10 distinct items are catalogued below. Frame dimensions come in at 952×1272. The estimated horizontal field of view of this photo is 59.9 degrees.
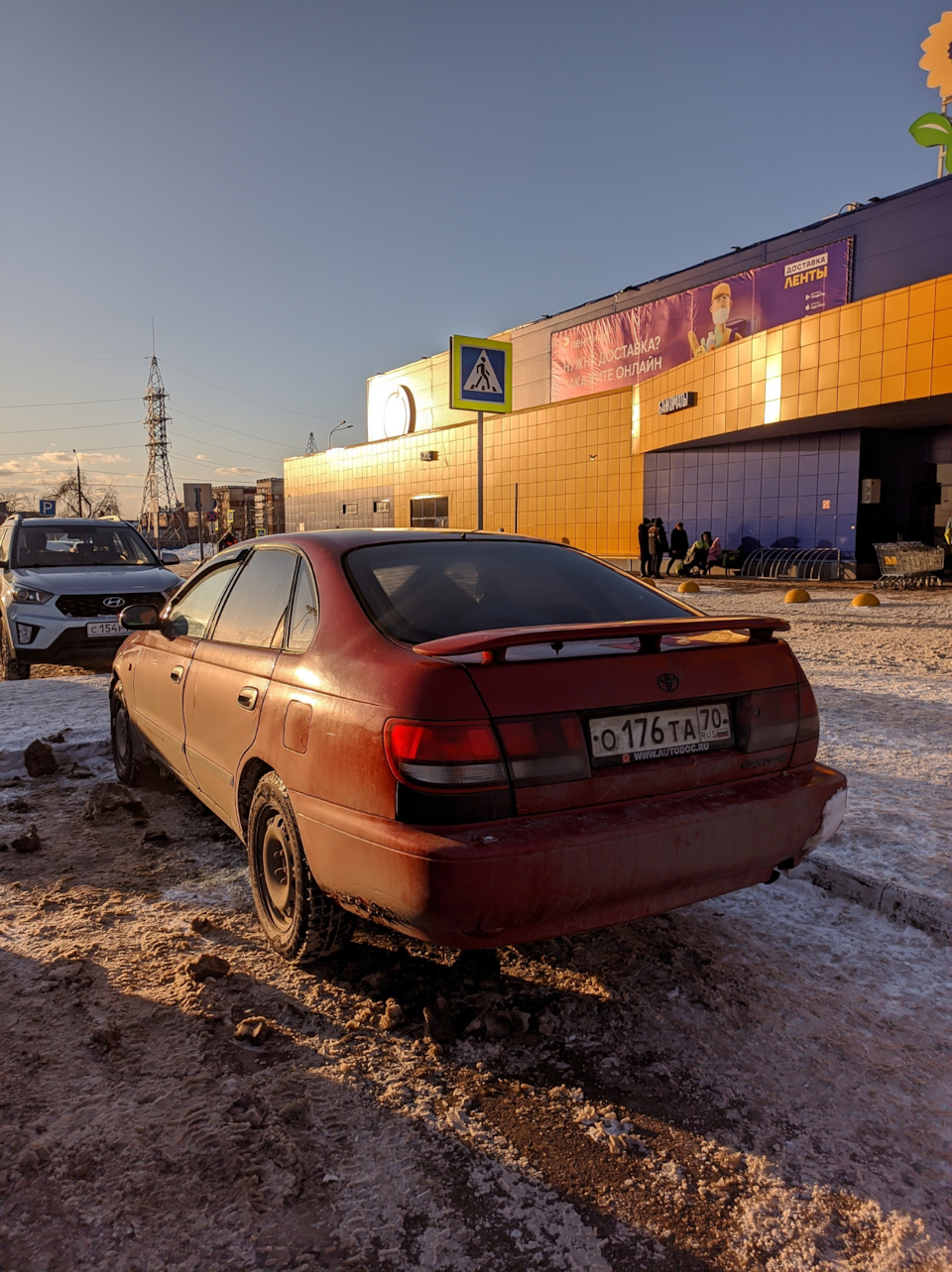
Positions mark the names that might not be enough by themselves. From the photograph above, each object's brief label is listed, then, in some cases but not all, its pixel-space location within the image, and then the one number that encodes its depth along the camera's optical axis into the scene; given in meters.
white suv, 7.91
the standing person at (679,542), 23.61
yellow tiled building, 17.56
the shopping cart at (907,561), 17.05
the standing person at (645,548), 24.47
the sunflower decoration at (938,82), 20.83
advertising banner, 22.80
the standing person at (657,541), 23.72
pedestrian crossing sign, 12.29
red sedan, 2.10
